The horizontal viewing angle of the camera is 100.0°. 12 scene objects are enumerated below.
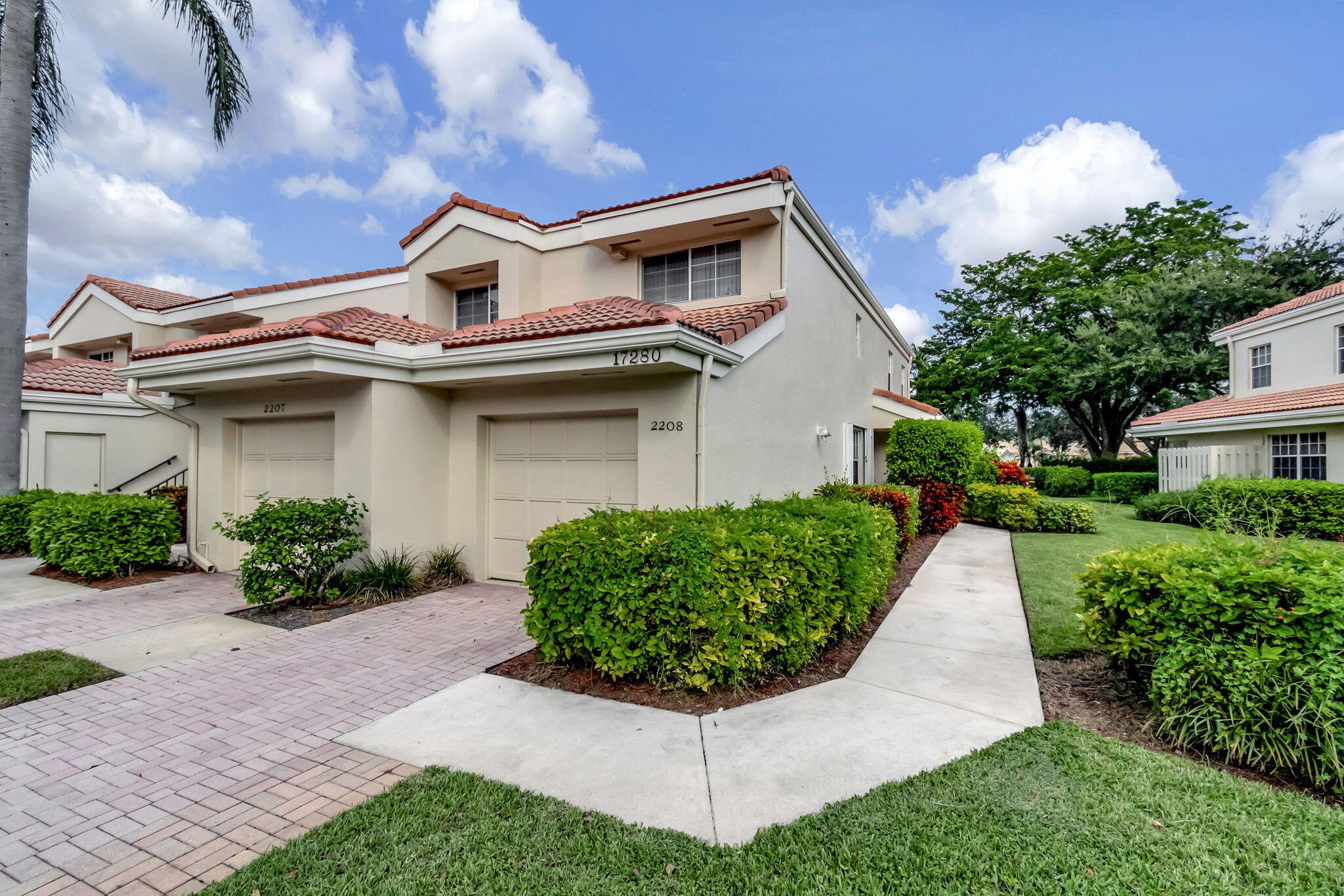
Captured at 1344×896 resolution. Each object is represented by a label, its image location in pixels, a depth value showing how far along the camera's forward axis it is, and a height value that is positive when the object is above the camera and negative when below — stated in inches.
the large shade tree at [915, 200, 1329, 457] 917.8 +271.1
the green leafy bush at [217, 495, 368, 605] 275.7 -43.1
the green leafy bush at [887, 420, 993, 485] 542.6 +7.0
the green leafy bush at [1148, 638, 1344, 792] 124.0 -58.3
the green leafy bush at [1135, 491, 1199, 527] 585.4 -50.2
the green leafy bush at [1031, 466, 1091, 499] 1000.2 -37.3
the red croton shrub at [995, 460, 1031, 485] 702.5 -17.4
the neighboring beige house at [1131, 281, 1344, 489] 593.9 +59.7
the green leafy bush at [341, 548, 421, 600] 302.7 -63.4
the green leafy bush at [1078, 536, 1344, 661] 133.0 -35.3
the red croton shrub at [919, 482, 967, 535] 533.3 -43.4
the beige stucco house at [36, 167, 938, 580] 290.8 +47.2
